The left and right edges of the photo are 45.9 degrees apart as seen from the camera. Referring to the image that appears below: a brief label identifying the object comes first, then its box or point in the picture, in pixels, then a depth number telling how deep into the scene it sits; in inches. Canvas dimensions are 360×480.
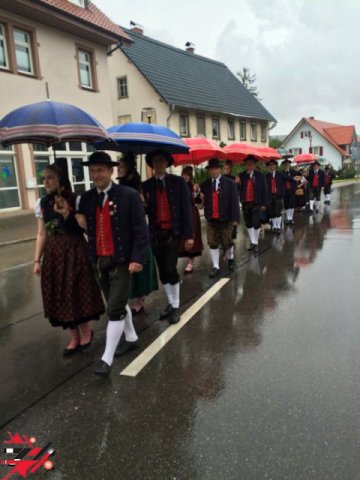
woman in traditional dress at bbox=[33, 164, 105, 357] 148.6
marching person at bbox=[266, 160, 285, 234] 439.8
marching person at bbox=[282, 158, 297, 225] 498.4
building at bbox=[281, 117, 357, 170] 2436.0
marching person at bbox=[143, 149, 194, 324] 187.6
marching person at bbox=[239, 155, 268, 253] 350.3
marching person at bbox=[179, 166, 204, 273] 280.4
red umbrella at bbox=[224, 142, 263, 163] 365.1
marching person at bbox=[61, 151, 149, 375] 144.2
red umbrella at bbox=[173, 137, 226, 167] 298.5
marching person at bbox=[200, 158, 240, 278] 276.1
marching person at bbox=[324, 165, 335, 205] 703.7
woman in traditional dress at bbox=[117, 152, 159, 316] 193.8
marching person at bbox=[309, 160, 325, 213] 652.1
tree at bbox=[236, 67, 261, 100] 2844.5
